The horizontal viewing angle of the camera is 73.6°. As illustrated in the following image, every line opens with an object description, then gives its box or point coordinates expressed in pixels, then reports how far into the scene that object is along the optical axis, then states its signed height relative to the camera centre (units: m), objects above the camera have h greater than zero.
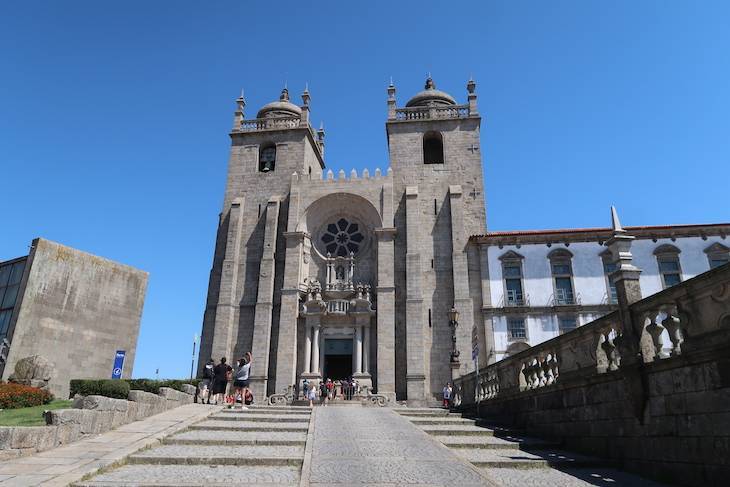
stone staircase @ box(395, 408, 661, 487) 6.35 -0.85
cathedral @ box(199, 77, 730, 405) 26.02 +7.18
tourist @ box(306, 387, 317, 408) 22.25 +0.21
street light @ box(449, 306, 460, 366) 19.89 +2.89
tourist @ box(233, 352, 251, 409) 15.50 +0.72
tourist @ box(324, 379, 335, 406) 23.64 +0.43
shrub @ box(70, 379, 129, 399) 16.14 +0.29
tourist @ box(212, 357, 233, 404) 15.94 +0.58
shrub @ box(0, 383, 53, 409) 14.92 -0.05
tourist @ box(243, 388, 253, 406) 16.55 +0.03
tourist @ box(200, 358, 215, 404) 16.83 +0.48
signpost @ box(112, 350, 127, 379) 20.36 +1.24
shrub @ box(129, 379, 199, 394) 20.22 +0.53
